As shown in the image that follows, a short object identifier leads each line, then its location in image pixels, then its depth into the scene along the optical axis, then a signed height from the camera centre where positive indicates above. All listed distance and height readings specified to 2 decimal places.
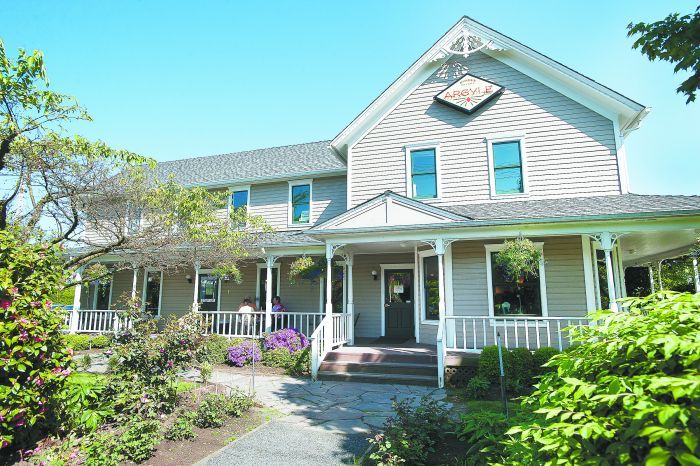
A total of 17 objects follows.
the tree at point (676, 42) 6.74 +4.43
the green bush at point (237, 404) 6.43 -1.73
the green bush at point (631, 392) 1.66 -0.47
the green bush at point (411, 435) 4.32 -1.57
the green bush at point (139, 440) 4.66 -1.69
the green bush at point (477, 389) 8.04 -1.83
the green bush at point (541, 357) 8.24 -1.23
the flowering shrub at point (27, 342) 4.42 -0.50
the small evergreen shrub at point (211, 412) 5.94 -1.71
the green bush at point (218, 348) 11.75 -1.49
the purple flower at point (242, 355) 11.39 -1.61
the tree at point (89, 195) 6.27 +2.36
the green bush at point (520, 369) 8.18 -1.48
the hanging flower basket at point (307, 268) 11.81 +0.90
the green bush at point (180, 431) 5.33 -1.78
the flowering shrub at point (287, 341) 11.42 -1.22
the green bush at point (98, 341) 14.29 -1.51
